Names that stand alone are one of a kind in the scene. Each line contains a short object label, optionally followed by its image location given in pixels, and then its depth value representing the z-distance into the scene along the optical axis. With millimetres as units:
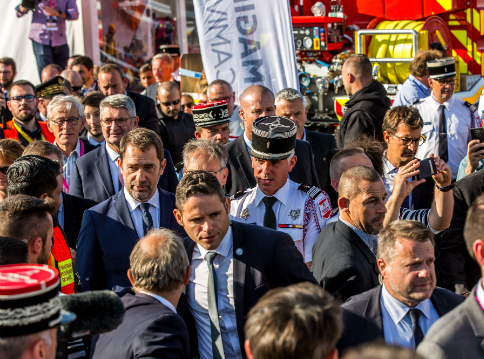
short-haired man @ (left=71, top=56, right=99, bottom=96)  17562
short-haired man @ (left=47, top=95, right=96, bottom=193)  10766
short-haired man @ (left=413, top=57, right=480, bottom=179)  12203
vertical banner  12672
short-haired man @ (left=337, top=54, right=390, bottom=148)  12031
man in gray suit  4066
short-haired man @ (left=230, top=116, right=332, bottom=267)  7777
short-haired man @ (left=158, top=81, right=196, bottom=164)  14266
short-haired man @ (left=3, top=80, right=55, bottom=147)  12497
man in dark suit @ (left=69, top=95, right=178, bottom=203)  9203
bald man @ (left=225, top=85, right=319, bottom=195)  9328
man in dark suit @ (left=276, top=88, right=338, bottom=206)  11148
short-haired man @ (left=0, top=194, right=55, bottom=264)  5789
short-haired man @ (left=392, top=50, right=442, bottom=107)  13820
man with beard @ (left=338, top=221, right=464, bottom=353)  5348
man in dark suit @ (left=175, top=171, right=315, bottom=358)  5937
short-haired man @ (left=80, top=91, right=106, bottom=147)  11836
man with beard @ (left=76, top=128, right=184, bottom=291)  6977
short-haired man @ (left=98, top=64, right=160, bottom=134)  13312
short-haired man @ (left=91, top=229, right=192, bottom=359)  4859
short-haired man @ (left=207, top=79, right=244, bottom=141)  12734
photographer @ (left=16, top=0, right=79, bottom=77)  20766
